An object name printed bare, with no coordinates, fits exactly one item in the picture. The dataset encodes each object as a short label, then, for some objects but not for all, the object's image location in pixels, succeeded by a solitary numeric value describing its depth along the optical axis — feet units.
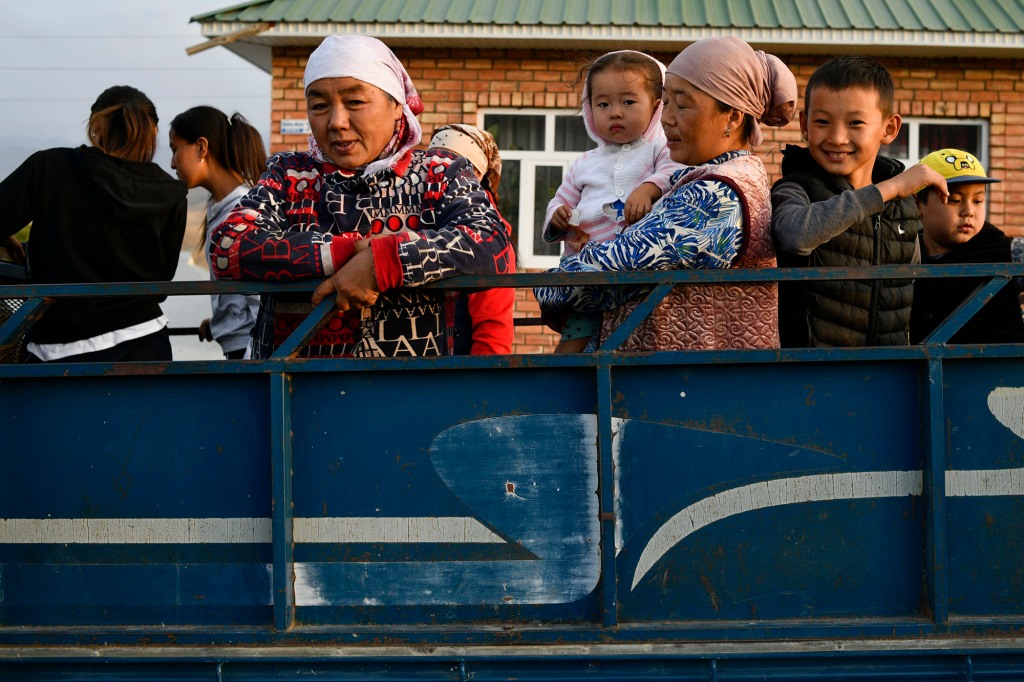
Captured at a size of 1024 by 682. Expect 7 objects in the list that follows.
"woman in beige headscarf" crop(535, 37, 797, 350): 7.83
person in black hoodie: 10.22
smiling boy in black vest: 8.01
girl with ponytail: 12.80
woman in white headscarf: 7.95
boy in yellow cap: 10.07
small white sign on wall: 28.02
